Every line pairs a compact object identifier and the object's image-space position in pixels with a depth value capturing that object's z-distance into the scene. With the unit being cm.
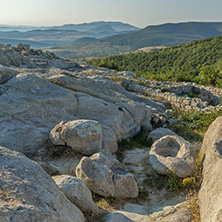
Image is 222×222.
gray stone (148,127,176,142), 923
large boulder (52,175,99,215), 457
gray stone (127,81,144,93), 1571
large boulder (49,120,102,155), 665
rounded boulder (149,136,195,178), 649
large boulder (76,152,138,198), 553
